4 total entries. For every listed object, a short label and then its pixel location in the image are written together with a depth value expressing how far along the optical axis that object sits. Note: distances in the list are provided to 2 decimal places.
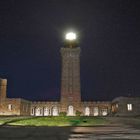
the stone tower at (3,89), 67.12
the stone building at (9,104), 64.31
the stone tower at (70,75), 64.56
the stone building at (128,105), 54.85
